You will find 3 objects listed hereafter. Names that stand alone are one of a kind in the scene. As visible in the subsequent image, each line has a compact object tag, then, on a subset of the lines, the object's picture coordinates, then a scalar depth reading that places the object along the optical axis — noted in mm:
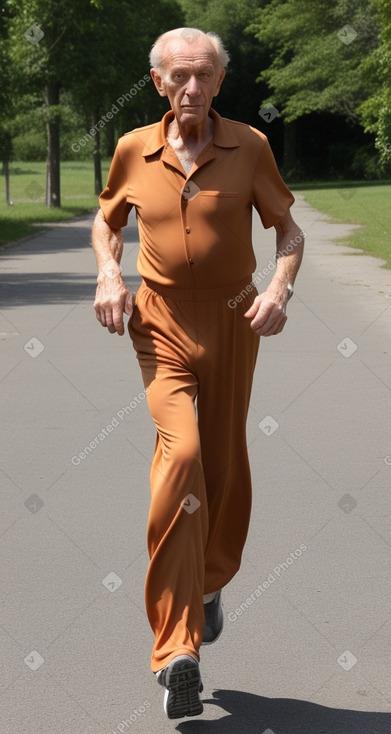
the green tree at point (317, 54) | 64688
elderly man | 4121
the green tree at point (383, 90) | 42719
